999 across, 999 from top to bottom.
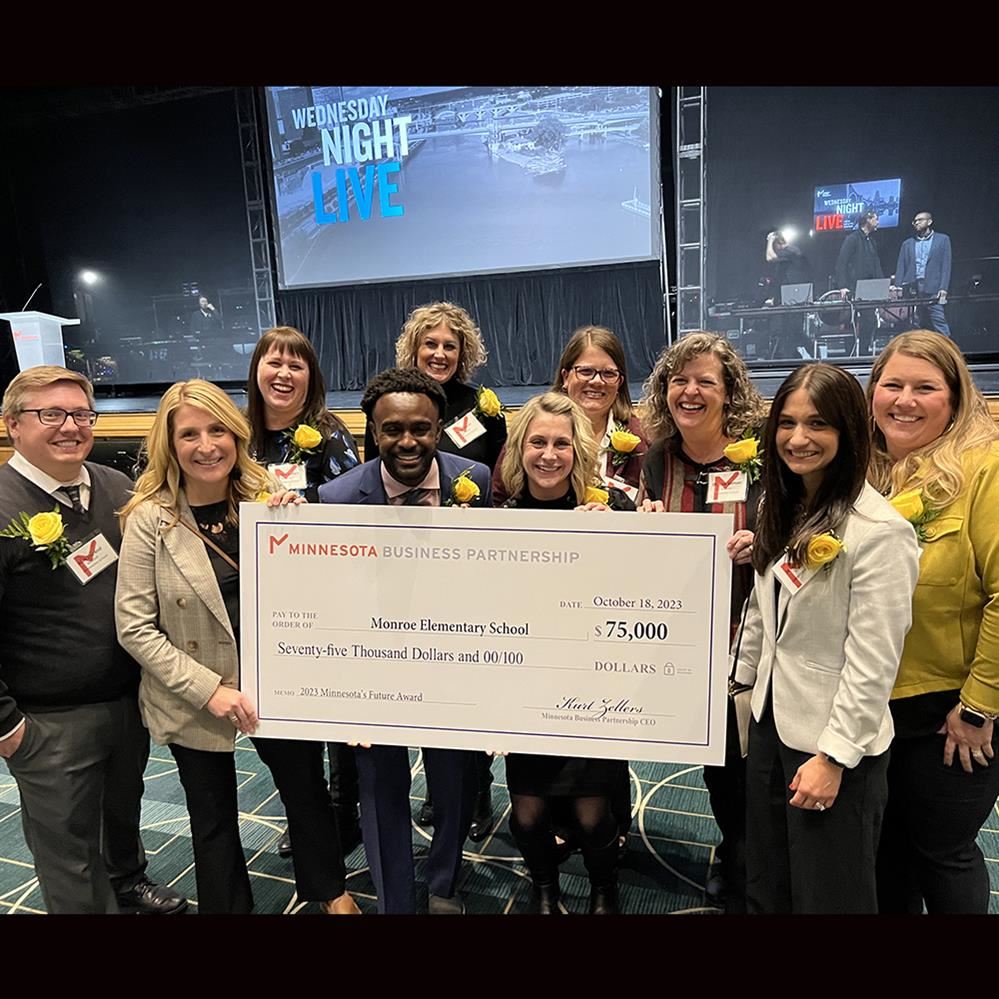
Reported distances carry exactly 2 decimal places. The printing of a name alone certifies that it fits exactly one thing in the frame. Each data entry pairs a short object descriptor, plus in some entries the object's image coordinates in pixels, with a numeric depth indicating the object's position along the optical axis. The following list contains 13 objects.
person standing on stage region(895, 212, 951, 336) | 6.33
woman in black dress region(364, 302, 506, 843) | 2.58
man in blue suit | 1.77
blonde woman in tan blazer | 1.74
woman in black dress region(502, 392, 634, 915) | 1.86
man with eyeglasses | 1.71
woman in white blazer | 1.37
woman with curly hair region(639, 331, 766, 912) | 1.89
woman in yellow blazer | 1.54
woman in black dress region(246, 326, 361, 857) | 2.44
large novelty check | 1.59
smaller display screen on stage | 6.37
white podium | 7.02
